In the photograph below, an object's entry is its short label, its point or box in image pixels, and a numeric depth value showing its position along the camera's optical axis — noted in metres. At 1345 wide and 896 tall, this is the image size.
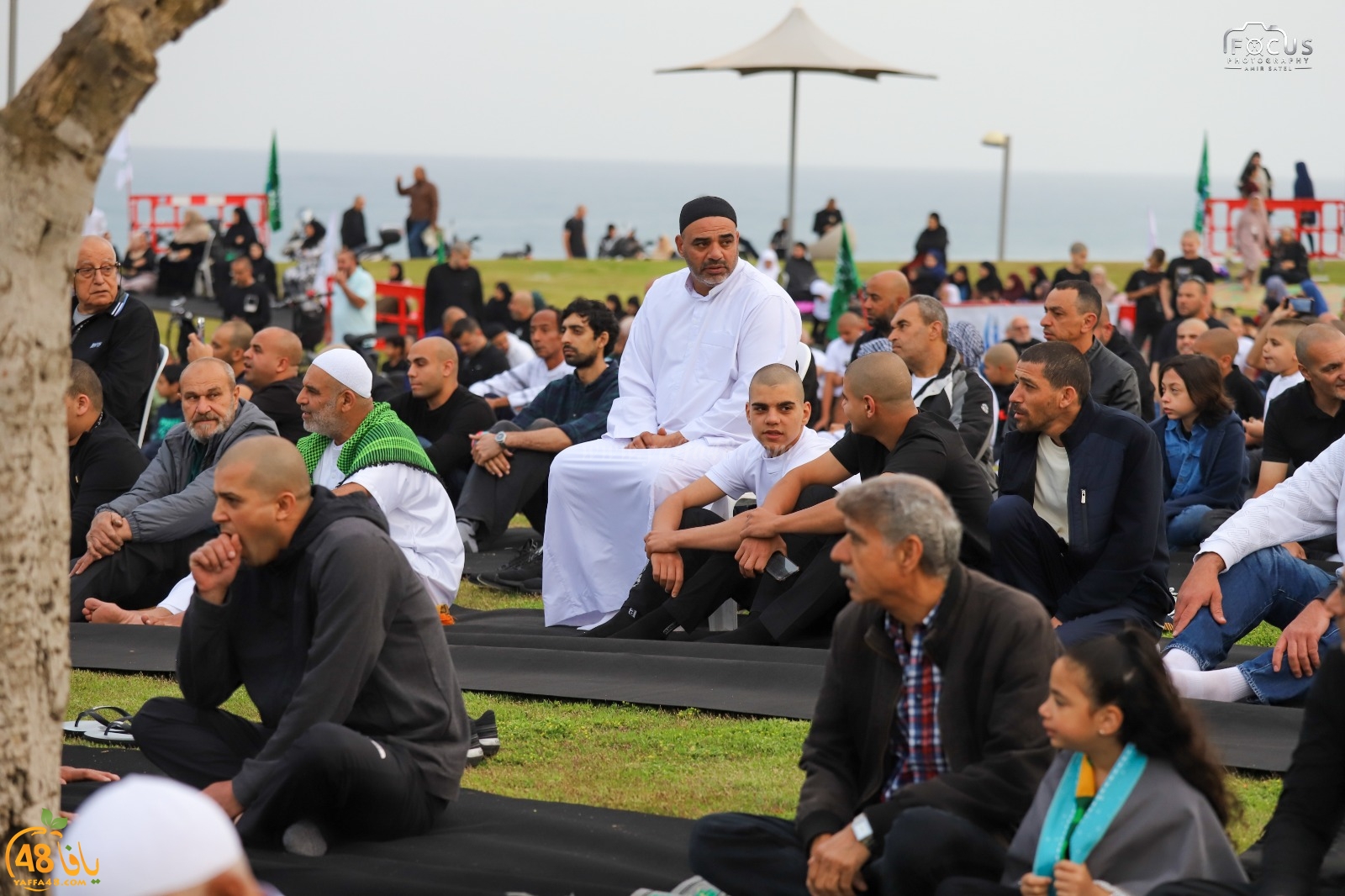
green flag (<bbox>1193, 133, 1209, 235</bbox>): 23.70
